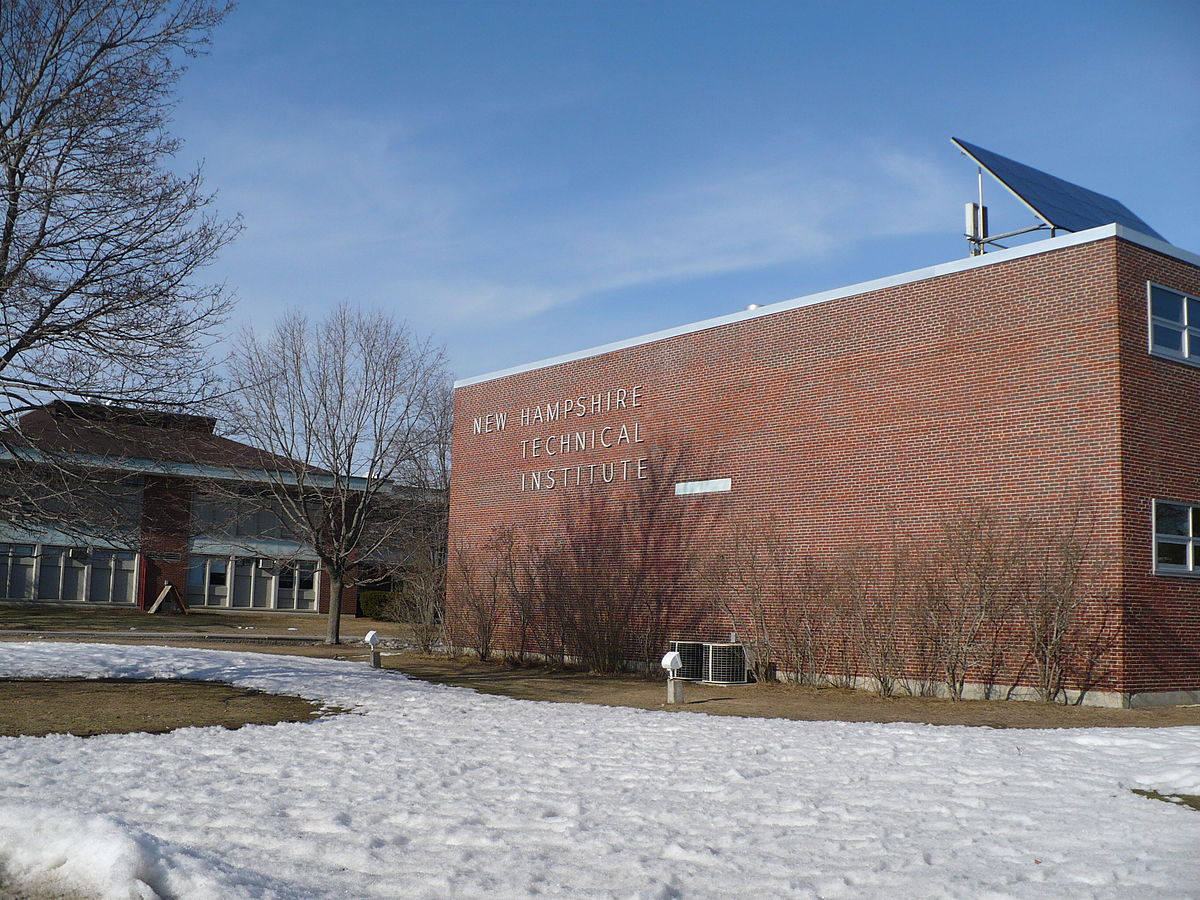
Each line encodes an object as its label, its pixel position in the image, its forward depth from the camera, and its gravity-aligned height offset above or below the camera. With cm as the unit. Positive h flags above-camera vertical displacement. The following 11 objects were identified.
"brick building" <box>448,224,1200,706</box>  1581 +262
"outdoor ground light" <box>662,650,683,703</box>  1588 -149
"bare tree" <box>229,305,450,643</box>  3061 +347
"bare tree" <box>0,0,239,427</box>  1330 +428
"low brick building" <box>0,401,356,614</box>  1416 +82
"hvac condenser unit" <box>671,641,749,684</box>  1964 -139
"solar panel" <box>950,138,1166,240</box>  1862 +749
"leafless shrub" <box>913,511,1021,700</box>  1631 -9
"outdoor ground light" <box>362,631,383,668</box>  1917 -131
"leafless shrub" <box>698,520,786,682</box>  1969 +4
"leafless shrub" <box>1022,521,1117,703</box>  1546 -37
